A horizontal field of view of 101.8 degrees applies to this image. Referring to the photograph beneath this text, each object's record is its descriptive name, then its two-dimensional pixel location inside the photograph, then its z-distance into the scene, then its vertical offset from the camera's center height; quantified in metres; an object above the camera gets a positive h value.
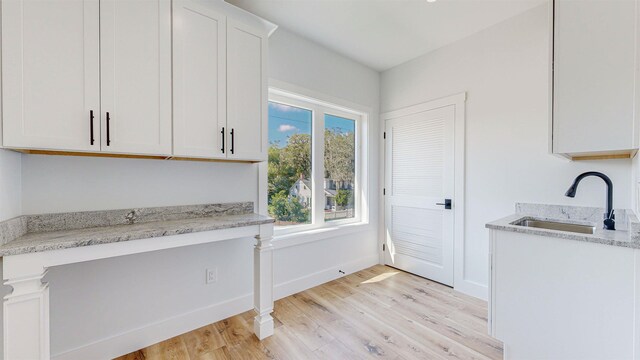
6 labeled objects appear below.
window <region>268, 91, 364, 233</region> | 2.73 +0.16
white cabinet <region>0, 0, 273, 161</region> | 1.30 +0.60
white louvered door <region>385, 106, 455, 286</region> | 2.88 -0.18
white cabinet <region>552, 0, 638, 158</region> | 1.47 +0.60
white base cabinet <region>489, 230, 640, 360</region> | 1.33 -0.70
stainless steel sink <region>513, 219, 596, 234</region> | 1.96 -0.38
